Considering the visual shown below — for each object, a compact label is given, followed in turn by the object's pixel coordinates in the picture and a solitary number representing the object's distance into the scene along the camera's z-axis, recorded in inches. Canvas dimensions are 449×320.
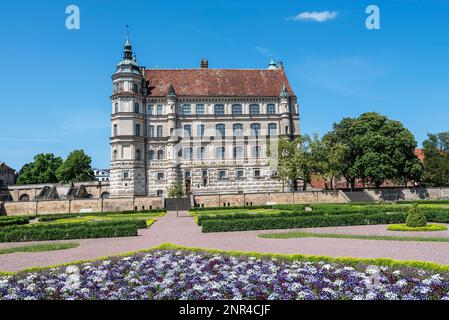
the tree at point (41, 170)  3854.3
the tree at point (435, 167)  2874.0
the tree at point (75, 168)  3678.6
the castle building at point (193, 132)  2477.9
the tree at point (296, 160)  2314.2
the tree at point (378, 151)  2362.2
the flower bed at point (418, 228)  961.5
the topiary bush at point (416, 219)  989.8
